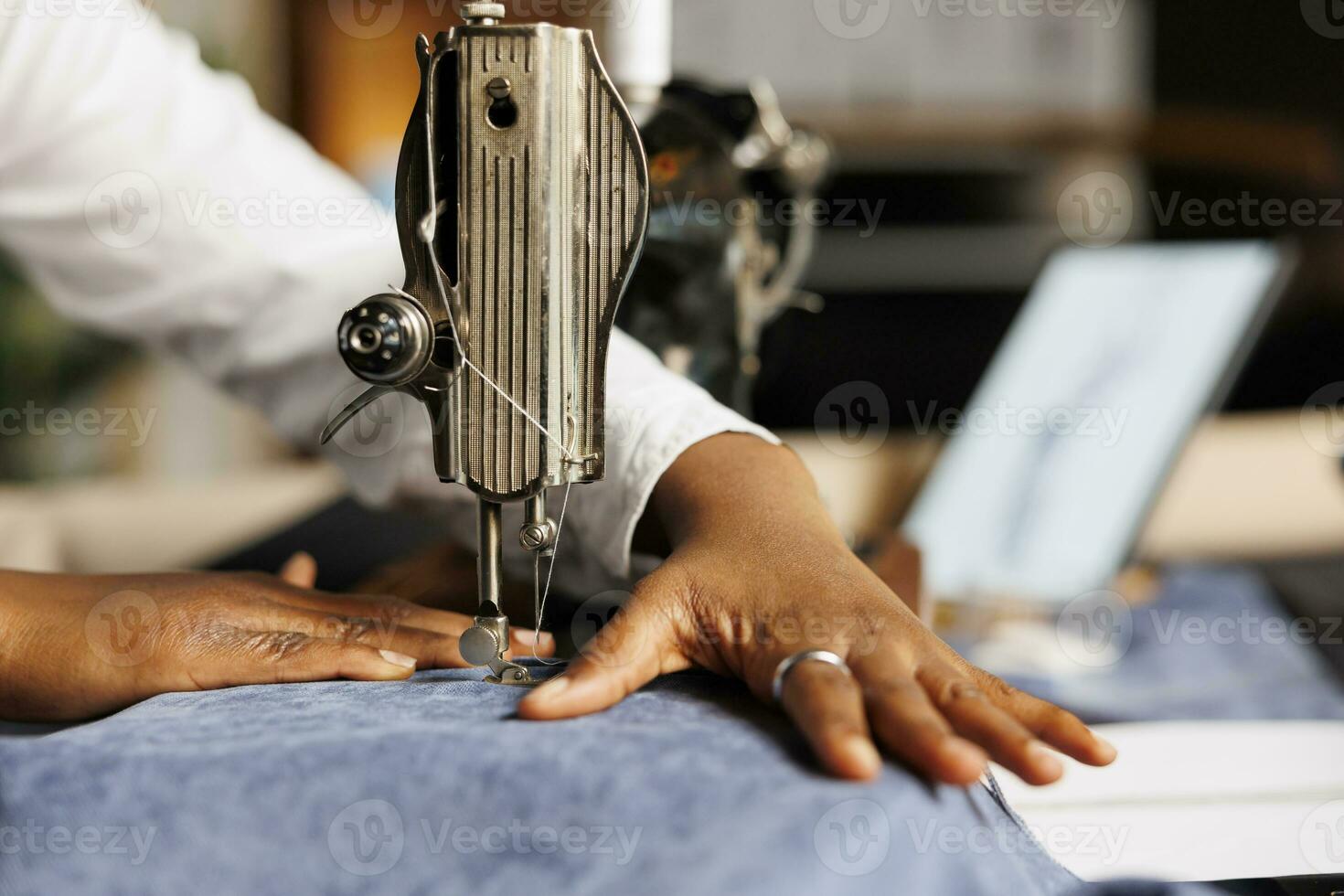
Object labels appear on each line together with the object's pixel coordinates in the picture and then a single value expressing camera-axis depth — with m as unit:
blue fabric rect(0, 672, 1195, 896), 0.47
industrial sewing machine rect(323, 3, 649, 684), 0.64
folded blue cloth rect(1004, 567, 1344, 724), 1.11
